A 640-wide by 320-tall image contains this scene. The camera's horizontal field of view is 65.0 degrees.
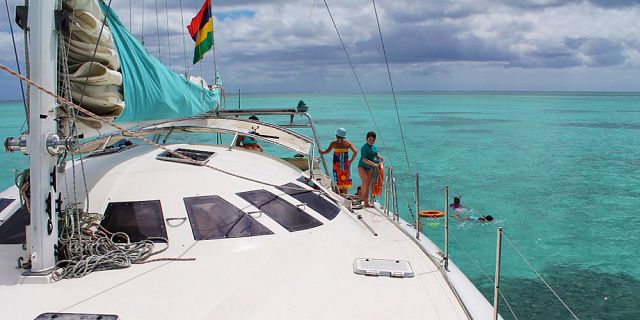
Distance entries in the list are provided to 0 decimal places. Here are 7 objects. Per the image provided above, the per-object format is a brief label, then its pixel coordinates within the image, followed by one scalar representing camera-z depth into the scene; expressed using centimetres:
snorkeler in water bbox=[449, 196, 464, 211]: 1538
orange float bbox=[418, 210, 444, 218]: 1513
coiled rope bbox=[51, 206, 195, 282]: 463
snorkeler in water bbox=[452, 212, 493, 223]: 1509
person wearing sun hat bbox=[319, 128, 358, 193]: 1030
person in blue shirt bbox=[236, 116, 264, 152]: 1076
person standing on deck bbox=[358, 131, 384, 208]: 962
